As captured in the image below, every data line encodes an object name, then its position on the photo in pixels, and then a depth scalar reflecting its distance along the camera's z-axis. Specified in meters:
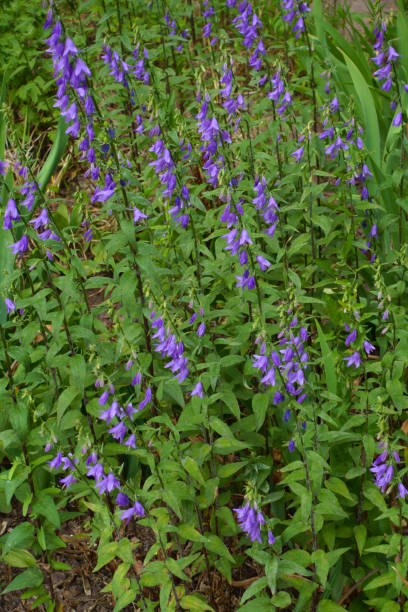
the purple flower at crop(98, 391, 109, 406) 2.40
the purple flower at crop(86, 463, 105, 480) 2.35
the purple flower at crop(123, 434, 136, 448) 2.43
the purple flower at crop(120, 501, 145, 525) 2.40
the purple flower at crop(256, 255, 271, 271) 2.68
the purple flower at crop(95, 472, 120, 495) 2.33
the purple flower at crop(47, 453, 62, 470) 2.63
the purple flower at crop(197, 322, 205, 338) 2.71
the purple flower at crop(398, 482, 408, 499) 2.31
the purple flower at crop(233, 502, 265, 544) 2.24
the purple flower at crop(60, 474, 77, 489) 2.65
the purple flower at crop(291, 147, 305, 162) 3.34
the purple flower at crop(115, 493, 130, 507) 2.43
